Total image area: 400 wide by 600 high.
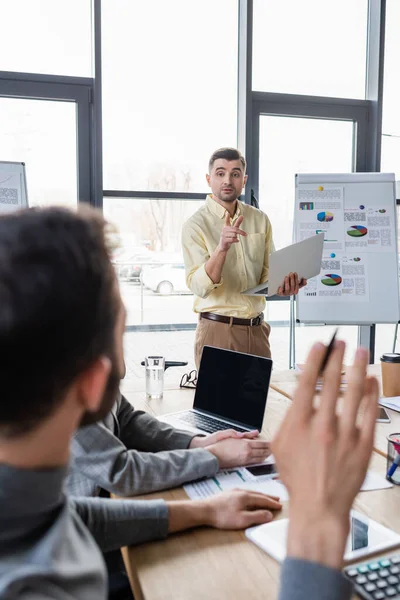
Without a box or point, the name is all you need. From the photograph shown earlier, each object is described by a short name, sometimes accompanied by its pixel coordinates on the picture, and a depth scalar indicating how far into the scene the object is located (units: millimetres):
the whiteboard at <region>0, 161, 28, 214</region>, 3174
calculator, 822
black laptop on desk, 1611
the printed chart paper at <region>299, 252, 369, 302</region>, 3625
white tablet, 969
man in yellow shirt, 3053
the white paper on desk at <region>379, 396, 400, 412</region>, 1931
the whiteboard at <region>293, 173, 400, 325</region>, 3611
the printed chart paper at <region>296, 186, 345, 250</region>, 3650
